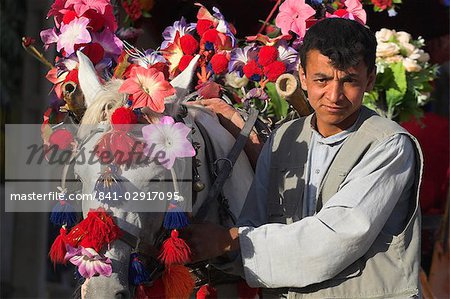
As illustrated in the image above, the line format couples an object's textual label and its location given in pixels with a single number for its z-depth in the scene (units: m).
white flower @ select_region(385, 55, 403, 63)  8.58
